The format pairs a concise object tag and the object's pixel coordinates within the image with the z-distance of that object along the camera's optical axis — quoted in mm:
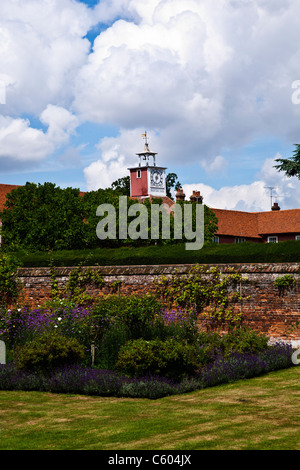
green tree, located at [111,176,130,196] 74725
